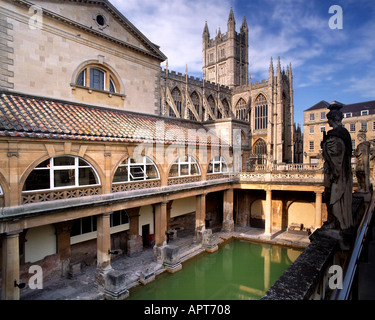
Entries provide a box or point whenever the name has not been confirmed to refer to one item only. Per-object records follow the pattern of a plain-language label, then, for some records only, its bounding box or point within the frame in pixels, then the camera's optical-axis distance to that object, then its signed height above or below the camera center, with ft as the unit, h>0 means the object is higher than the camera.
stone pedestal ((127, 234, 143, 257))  56.95 -20.63
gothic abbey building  135.23 +34.79
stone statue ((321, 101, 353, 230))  14.88 -0.84
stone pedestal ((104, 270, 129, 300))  38.32 -20.53
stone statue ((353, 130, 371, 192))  34.27 -0.97
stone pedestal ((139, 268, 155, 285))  43.62 -21.50
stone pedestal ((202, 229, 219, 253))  59.24 -20.81
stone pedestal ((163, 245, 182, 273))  48.37 -20.43
